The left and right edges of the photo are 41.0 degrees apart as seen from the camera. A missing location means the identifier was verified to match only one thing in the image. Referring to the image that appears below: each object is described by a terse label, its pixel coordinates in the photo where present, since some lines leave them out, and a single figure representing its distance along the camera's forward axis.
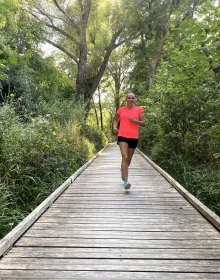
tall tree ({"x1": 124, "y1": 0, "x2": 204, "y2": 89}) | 17.97
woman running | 5.61
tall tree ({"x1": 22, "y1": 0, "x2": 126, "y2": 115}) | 19.48
